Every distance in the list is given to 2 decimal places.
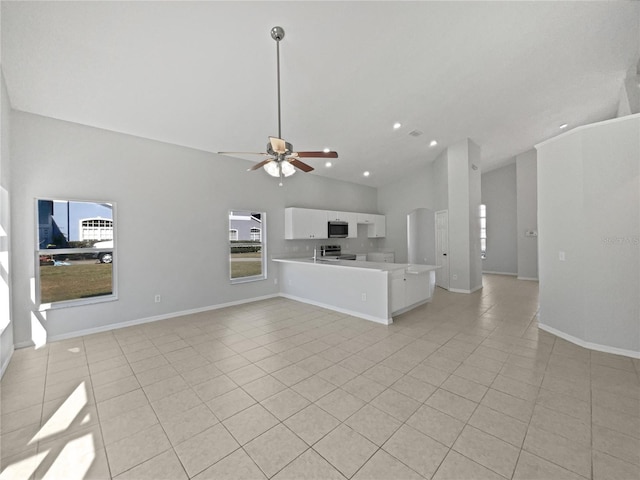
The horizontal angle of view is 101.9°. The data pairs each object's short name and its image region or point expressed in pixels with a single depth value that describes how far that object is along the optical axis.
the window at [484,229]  9.21
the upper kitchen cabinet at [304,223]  5.96
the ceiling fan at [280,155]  2.45
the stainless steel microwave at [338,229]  6.69
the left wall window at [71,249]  3.46
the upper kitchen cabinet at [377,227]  8.04
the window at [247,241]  5.33
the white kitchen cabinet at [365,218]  7.45
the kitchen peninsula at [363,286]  4.12
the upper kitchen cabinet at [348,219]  6.66
